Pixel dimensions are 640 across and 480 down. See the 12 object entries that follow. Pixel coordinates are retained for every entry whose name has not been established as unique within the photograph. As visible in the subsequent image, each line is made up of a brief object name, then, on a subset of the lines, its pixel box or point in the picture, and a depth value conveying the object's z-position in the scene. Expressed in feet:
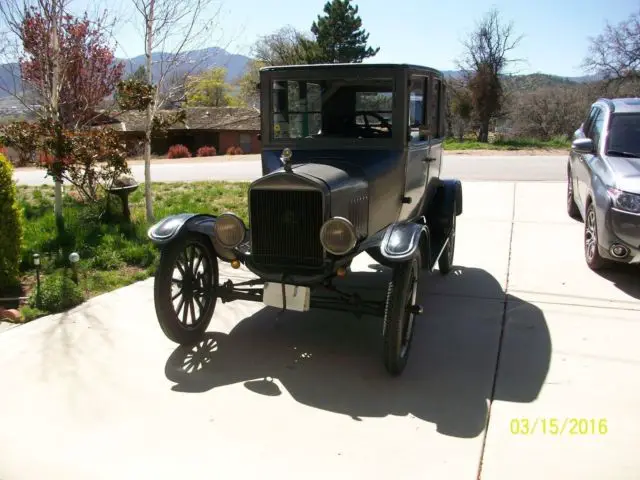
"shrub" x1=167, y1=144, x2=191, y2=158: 105.10
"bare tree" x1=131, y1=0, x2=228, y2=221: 26.17
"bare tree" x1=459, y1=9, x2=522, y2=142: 99.50
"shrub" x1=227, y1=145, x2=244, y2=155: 115.39
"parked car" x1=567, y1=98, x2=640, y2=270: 17.39
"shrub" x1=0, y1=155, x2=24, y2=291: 16.85
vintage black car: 12.40
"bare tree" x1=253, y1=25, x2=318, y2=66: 134.98
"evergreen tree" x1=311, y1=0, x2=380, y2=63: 134.41
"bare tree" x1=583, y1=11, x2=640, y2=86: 100.63
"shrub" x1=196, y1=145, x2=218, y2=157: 114.01
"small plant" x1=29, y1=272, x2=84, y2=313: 16.10
